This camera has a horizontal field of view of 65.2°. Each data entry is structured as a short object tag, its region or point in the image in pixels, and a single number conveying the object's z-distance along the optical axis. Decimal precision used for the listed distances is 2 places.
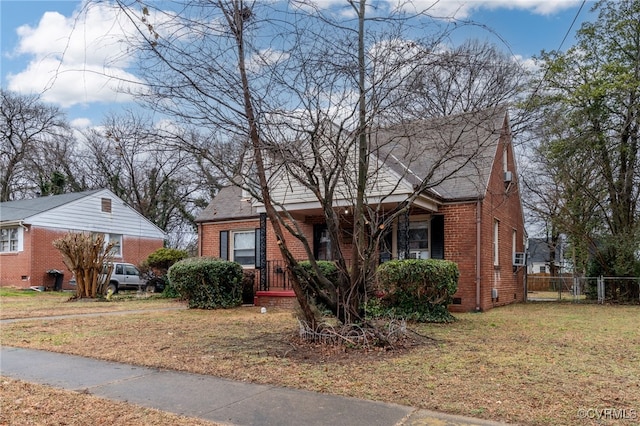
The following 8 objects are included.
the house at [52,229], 22.94
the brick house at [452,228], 12.48
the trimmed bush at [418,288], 9.89
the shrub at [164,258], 20.44
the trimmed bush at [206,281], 12.89
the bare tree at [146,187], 35.75
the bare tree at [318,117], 6.80
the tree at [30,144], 35.66
